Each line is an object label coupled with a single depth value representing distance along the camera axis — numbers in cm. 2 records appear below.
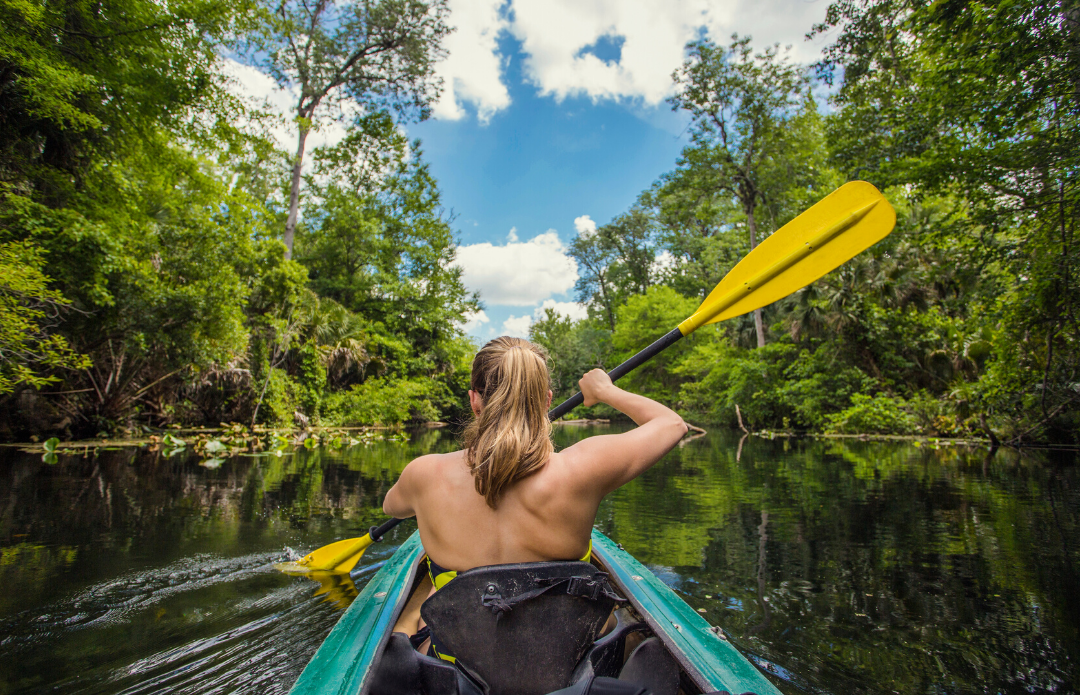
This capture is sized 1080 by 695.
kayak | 129
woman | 131
